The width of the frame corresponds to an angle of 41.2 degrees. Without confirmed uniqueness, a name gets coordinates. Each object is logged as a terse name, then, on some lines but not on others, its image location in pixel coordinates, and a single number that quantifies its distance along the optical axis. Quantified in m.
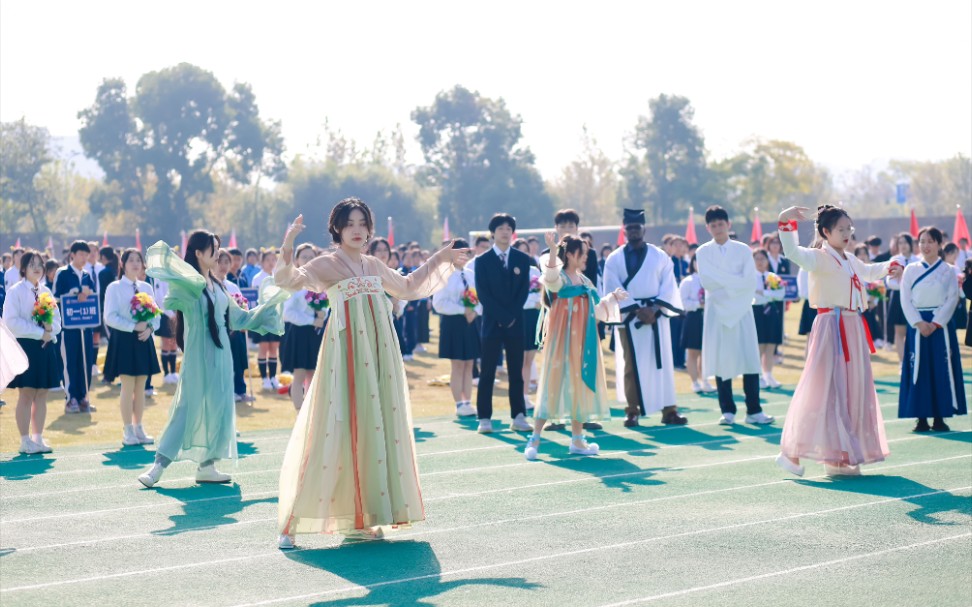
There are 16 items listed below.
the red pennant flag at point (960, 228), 28.41
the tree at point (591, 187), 85.94
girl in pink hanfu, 10.02
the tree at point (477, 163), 70.38
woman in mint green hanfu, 10.20
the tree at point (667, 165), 72.12
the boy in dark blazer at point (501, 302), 13.52
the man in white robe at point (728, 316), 13.78
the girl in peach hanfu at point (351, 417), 7.71
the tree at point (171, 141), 68.88
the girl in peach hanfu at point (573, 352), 11.62
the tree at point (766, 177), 73.19
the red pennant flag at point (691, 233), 34.12
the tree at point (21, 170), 63.78
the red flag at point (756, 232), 32.69
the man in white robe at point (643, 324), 13.57
